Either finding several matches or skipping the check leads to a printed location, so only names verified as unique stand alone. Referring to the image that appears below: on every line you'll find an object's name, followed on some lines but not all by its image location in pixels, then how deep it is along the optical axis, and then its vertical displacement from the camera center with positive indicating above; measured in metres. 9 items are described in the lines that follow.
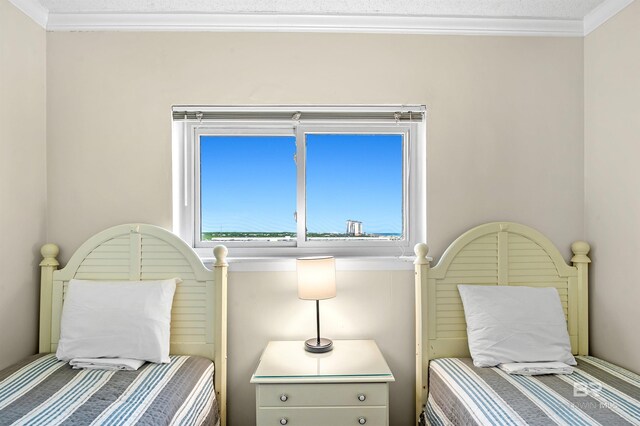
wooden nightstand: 1.75 -0.83
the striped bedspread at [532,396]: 1.37 -0.72
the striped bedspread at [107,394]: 1.34 -0.70
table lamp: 1.99 -0.34
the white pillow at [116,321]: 1.84 -0.51
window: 2.36 +0.16
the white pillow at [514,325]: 1.87 -0.55
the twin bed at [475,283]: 1.87 -0.42
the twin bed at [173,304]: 1.78 -0.46
